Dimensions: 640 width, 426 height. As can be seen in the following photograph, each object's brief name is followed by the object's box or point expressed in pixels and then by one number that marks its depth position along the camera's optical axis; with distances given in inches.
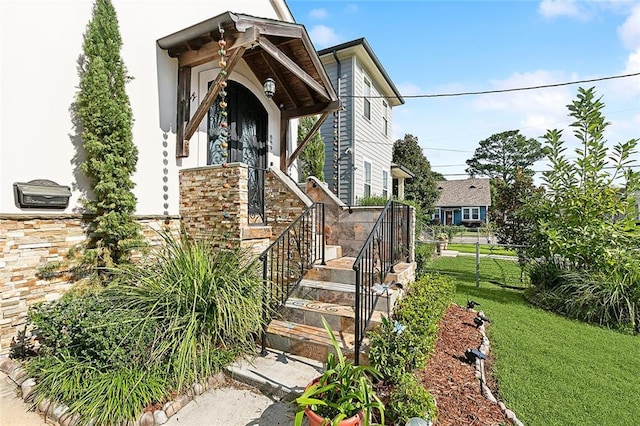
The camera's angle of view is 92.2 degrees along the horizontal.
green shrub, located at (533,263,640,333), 204.4
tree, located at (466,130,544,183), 1857.8
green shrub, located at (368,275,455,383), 109.0
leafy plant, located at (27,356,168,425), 99.8
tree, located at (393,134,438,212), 933.8
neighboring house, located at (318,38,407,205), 443.5
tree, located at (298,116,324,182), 357.7
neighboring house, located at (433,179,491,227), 1325.0
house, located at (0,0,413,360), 152.1
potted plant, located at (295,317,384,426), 85.0
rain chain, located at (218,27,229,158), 184.1
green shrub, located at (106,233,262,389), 121.7
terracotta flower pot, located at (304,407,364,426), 83.4
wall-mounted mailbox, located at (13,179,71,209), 150.5
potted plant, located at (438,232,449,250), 627.2
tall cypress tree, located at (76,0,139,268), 169.3
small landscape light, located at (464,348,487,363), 132.2
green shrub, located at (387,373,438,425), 93.1
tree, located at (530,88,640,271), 230.7
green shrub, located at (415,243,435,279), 265.5
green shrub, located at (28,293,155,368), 114.6
